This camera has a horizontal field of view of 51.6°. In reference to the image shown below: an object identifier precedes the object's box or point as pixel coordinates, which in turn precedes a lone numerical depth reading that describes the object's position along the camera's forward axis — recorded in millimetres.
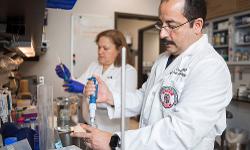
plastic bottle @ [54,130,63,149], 1004
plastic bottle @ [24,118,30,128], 1303
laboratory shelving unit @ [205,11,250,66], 3303
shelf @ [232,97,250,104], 3050
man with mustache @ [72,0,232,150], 864
